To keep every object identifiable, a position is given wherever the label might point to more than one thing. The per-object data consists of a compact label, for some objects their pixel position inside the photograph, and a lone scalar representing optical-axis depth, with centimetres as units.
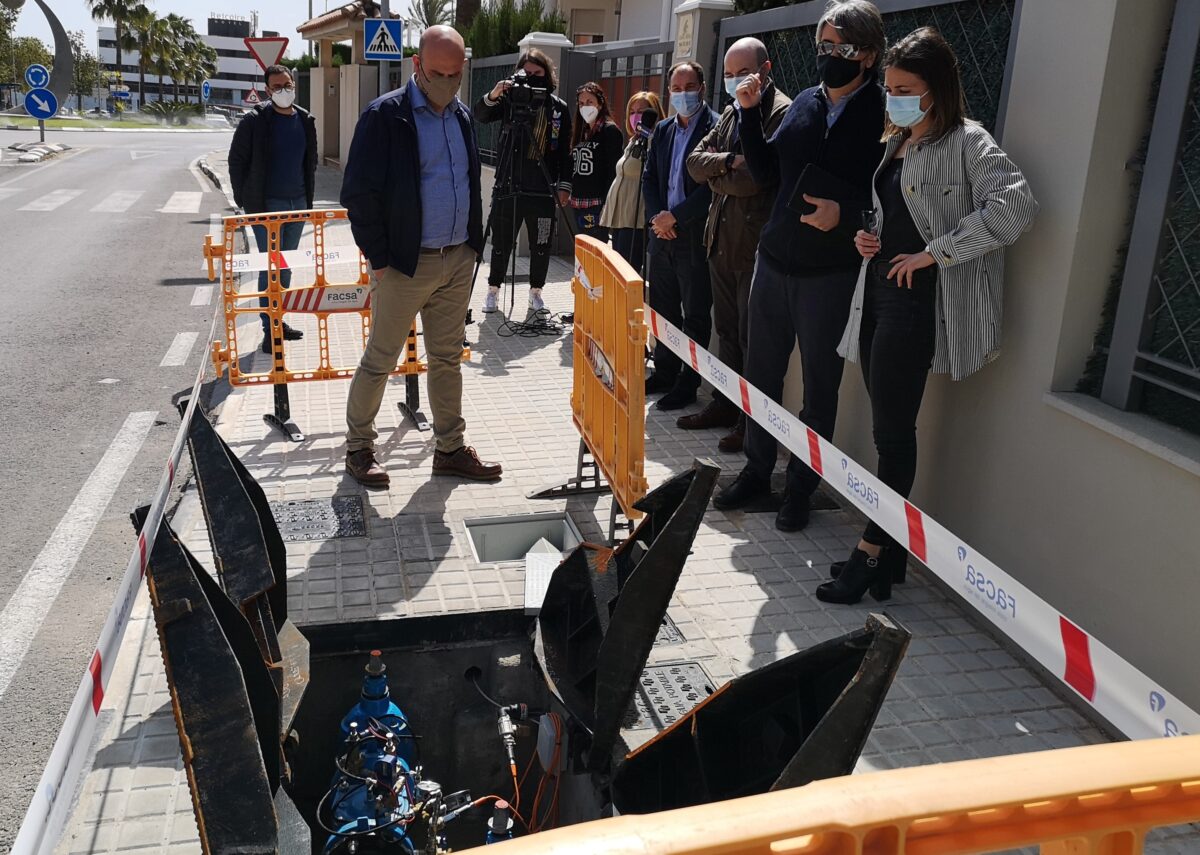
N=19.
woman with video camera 941
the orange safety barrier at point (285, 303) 677
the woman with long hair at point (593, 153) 1005
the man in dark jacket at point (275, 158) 884
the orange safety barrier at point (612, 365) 446
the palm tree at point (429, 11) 3322
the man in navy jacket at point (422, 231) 536
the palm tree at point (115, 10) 8788
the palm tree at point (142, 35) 9138
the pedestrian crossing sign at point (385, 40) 1375
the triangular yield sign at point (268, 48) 1552
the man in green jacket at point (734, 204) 579
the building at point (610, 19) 2016
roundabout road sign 2923
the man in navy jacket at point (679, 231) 677
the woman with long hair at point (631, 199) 831
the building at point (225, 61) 15219
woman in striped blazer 421
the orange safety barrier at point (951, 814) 129
